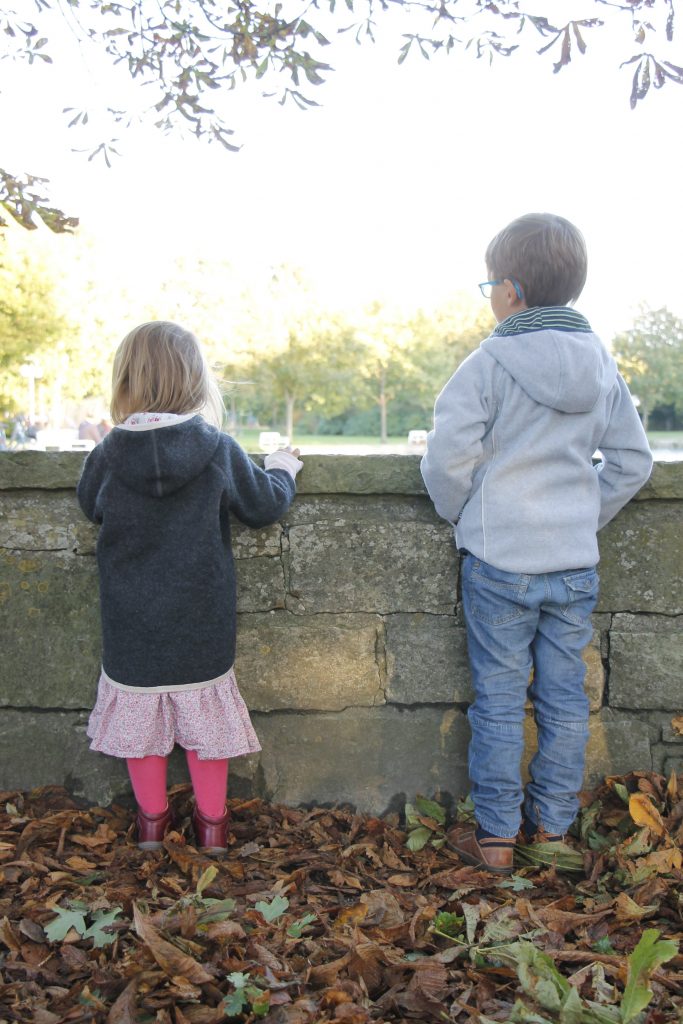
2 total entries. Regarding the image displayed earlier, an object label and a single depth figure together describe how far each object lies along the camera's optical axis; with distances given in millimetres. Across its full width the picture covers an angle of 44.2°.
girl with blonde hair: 2230
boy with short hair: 2146
